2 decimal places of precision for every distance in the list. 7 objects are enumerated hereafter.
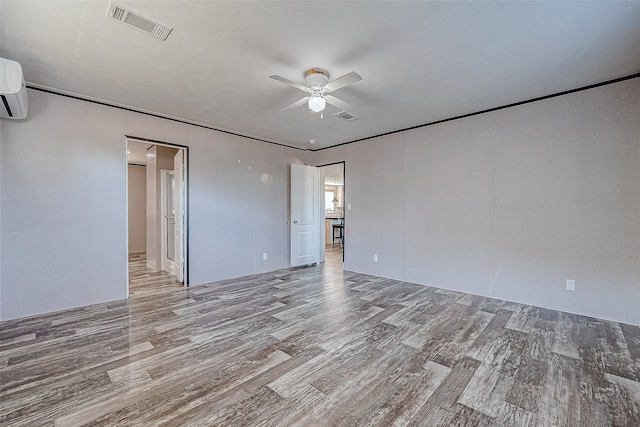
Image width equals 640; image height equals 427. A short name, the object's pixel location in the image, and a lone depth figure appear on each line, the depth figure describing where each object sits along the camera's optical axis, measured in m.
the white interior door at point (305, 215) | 6.02
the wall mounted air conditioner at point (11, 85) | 2.36
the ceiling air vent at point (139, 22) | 2.00
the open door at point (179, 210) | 4.55
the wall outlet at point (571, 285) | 3.35
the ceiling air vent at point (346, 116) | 4.05
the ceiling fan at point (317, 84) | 2.60
